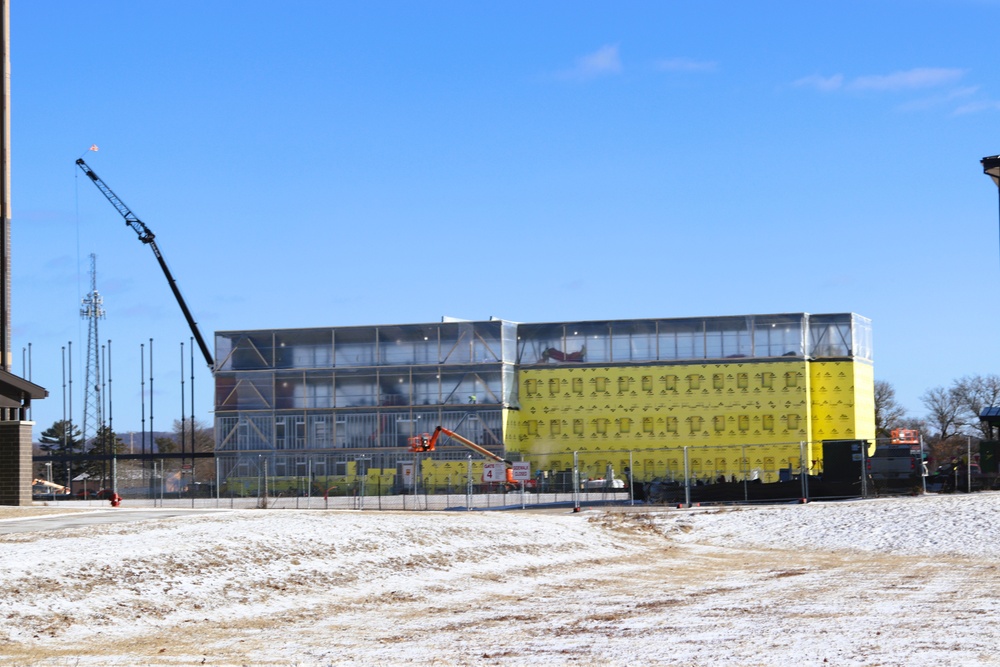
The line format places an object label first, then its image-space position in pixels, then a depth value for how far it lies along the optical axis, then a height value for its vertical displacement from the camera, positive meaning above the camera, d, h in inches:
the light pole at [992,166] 2092.9 +398.5
